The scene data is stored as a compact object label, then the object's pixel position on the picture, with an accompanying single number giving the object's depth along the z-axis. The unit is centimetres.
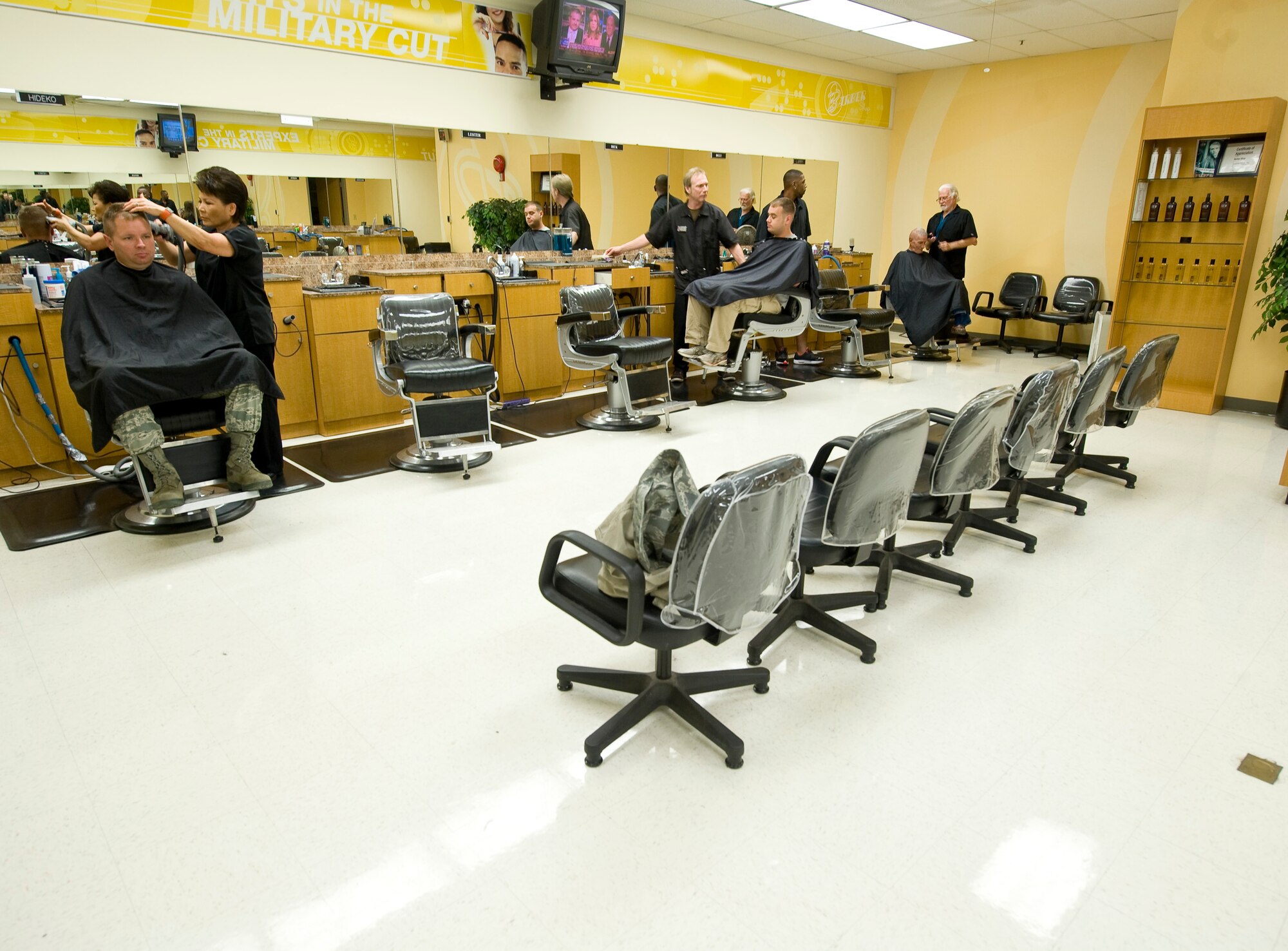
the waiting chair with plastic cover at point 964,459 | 253
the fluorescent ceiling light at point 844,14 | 578
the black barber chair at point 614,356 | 467
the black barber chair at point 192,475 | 311
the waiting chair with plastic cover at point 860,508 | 212
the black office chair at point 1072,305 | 705
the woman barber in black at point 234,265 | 328
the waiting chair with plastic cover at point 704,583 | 163
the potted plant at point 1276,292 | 481
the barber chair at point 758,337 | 555
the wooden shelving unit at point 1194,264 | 514
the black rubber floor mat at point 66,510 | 313
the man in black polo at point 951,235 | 707
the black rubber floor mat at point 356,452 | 400
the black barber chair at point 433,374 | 389
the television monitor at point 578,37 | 506
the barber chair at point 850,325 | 639
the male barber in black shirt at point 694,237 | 570
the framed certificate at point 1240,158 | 509
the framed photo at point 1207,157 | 527
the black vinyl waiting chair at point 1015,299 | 750
